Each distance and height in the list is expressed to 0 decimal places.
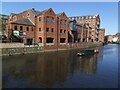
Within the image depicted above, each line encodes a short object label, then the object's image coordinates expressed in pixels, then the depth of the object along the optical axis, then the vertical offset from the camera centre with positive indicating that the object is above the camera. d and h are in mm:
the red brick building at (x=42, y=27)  31939 +5782
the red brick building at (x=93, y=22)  65426 +15716
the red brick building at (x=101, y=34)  79509 +7653
